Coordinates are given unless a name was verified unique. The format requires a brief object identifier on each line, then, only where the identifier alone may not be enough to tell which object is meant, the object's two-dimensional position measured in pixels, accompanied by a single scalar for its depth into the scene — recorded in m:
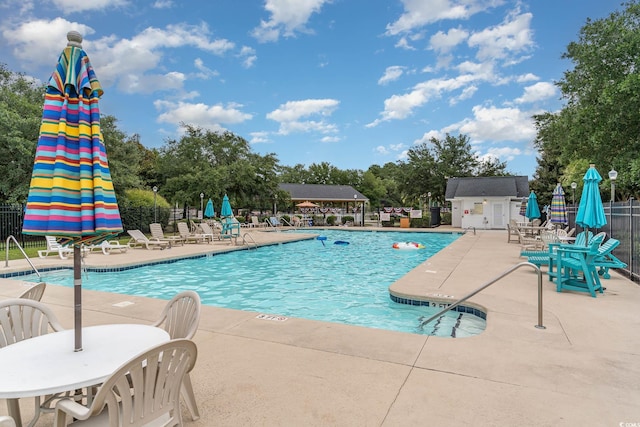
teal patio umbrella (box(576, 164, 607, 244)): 6.57
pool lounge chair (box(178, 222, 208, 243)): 15.35
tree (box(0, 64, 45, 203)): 15.12
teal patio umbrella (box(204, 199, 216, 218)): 19.65
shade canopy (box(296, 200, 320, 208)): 31.91
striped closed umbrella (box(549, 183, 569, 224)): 11.85
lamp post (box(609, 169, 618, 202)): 9.40
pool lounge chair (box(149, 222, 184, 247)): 14.24
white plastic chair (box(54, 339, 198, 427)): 1.66
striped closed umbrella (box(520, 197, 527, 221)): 25.17
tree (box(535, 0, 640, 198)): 13.98
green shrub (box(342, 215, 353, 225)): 31.38
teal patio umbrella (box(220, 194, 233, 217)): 16.87
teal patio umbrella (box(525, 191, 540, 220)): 15.42
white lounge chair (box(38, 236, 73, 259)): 10.90
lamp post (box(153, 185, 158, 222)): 20.28
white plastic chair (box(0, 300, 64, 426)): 2.53
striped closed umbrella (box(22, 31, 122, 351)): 2.09
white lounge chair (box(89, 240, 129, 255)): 11.95
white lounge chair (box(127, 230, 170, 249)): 13.61
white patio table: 1.81
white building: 26.21
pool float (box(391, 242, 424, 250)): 15.45
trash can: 27.53
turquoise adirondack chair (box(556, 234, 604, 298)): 6.01
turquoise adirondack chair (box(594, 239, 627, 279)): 6.21
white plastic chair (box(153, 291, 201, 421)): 2.51
